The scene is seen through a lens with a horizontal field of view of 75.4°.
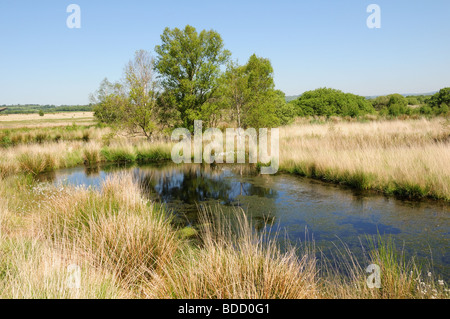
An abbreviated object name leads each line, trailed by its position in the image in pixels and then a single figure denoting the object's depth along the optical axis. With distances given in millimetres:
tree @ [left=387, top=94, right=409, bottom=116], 27738
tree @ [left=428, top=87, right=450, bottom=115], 24422
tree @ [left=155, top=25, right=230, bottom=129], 16516
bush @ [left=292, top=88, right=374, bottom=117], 33000
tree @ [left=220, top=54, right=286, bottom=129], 16719
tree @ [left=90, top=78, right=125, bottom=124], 18392
